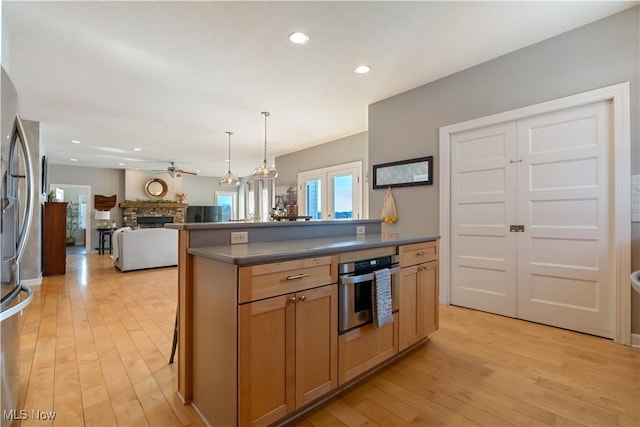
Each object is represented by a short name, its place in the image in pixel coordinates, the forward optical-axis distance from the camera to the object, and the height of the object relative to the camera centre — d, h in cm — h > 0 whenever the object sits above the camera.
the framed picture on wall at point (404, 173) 370 +52
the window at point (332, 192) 588 +45
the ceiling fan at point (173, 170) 780 +111
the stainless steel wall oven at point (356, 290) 178 -47
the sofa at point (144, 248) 565 -67
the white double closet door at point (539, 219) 259 -5
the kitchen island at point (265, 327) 138 -57
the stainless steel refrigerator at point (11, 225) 135 -6
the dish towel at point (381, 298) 193 -54
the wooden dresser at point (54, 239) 552 -47
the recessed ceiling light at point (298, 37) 258 +152
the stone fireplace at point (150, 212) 942 +5
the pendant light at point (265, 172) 484 +66
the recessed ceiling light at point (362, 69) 318 +153
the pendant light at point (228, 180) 591 +65
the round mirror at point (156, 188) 979 +82
